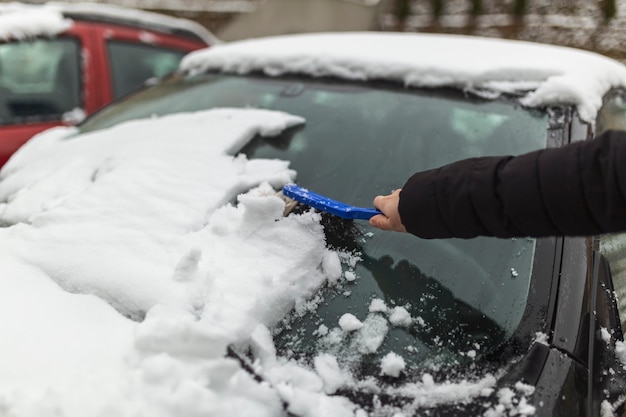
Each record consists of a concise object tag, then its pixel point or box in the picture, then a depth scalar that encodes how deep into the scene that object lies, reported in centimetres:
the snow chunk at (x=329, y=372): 122
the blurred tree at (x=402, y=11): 1009
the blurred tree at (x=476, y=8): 964
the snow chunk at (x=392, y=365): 126
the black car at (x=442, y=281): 124
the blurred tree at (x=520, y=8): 930
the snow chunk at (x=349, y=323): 136
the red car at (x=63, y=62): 304
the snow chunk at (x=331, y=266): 147
